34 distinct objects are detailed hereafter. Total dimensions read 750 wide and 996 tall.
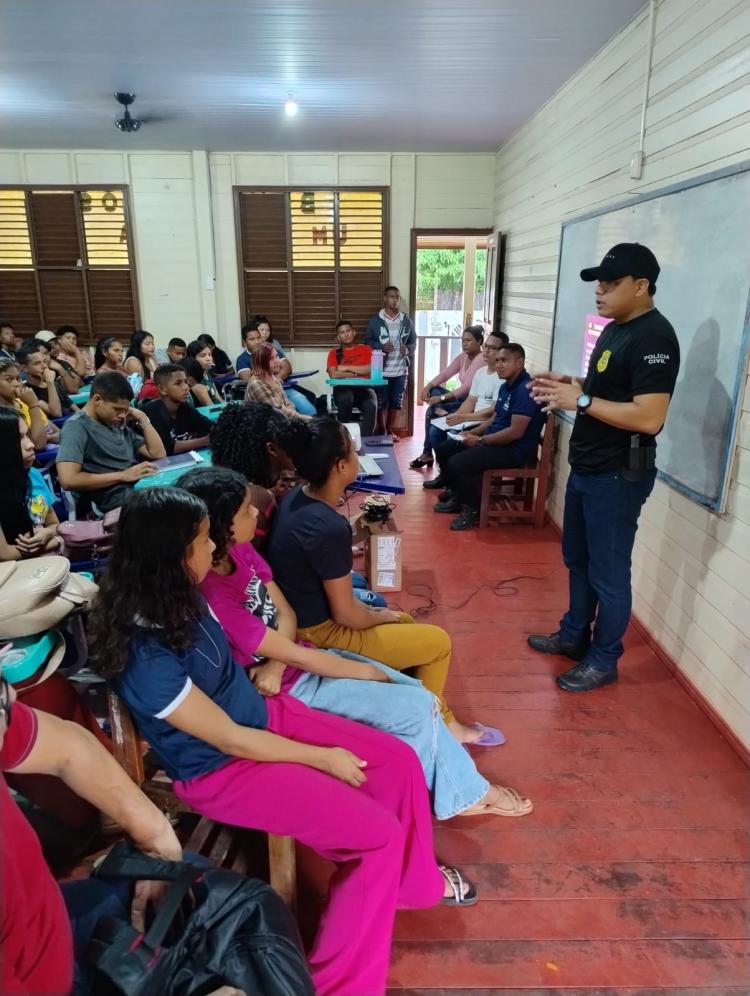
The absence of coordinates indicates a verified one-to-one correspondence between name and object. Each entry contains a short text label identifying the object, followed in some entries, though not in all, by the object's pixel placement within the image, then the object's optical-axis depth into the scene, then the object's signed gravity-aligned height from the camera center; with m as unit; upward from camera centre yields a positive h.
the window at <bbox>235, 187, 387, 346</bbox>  6.35 +0.50
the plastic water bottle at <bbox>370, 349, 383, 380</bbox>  6.02 -0.51
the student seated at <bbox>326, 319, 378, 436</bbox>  6.18 -0.76
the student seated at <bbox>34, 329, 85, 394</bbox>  5.05 -0.49
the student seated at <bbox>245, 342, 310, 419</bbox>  4.02 -0.48
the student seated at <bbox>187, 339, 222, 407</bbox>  5.09 -0.45
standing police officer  2.12 -0.43
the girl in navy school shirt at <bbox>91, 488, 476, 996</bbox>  1.22 -0.91
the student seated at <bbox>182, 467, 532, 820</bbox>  1.57 -0.90
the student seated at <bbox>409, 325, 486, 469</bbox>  5.23 -0.60
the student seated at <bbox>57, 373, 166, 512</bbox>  2.88 -0.64
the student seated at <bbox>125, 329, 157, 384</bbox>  5.59 -0.38
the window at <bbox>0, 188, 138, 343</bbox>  6.36 +0.43
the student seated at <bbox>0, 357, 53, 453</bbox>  3.23 -0.51
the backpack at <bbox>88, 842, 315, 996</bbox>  0.97 -0.99
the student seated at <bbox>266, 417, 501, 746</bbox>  1.83 -0.75
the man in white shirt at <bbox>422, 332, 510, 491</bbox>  4.57 -0.60
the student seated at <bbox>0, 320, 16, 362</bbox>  5.71 -0.28
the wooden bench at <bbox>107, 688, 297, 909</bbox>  1.33 -1.14
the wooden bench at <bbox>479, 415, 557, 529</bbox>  4.16 -1.17
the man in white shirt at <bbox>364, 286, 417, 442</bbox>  6.35 -0.33
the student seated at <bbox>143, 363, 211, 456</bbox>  3.58 -0.61
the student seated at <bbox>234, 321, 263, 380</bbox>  6.00 -0.31
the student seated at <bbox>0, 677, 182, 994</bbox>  0.94 -0.88
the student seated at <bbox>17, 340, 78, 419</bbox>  4.25 -0.47
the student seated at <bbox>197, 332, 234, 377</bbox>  6.25 -0.52
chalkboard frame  2.12 -0.28
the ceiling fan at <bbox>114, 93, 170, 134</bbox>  4.24 +1.33
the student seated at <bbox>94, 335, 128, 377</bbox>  4.86 -0.35
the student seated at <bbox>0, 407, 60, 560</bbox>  2.35 -0.73
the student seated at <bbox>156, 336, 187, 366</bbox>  5.78 -0.38
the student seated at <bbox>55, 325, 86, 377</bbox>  5.75 -0.38
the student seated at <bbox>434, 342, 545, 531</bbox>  4.03 -0.82
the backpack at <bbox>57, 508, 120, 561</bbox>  2.32 -0.82
